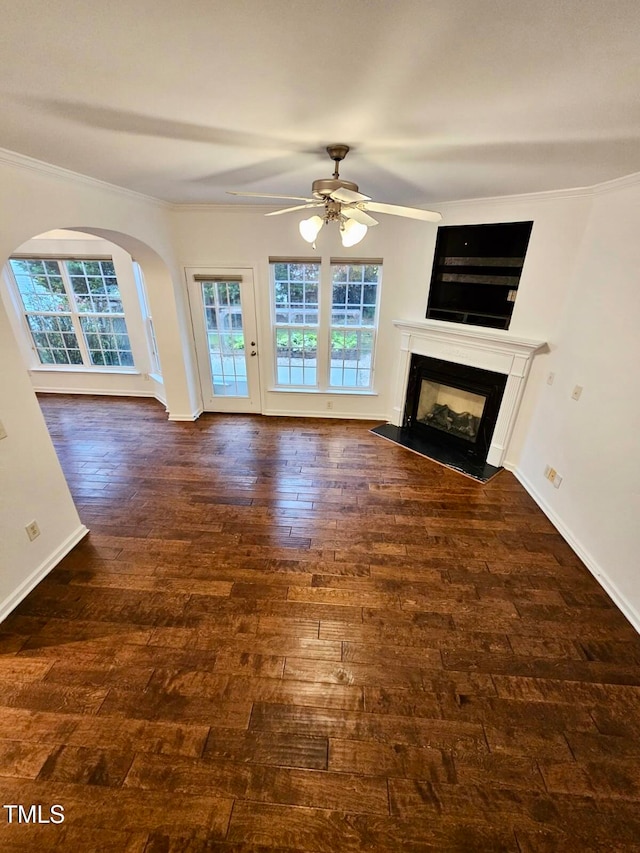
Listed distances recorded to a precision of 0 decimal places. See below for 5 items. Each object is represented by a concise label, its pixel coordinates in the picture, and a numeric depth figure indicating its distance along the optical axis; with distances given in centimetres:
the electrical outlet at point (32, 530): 225
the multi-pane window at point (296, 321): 417
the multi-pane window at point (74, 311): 490
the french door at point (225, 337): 421
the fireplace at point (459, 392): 340
